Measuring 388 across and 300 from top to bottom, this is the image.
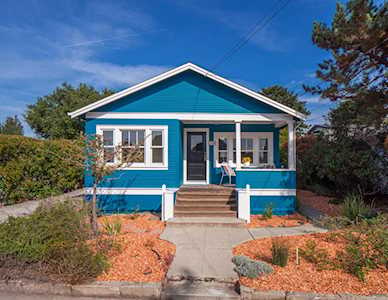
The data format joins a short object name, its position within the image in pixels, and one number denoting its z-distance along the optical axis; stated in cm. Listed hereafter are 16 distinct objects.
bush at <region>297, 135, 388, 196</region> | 917
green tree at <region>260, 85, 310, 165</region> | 3159
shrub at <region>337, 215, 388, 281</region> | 430
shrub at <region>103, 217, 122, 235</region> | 602
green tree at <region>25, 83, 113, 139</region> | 2666
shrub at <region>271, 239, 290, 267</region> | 451
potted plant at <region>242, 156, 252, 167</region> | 1066
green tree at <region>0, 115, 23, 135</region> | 5279
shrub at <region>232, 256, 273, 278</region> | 415
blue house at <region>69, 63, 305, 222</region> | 919
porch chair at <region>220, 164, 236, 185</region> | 1012
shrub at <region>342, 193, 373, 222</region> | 709
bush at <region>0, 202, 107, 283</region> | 404
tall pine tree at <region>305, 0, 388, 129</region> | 688
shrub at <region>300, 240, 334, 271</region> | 447
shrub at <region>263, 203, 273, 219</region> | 854
